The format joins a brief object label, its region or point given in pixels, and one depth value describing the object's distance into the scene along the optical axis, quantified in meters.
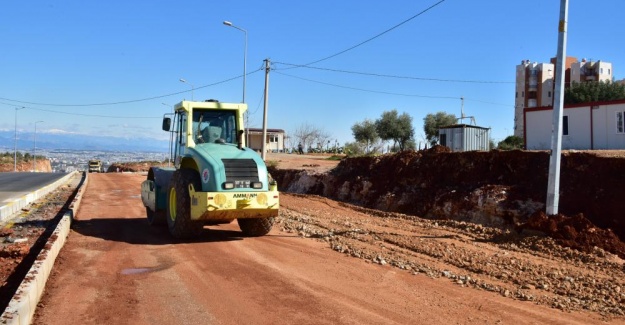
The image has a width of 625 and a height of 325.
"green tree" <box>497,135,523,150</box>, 42.32
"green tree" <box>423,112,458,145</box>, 64.19
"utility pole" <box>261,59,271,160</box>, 29.53
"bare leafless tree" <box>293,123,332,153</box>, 82.75
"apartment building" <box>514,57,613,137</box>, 80.75
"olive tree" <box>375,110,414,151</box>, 64.12
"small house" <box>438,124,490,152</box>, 33.59
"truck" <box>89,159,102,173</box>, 71.56
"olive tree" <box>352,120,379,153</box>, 69.04
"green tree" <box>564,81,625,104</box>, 58.81
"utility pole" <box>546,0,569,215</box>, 12.02
